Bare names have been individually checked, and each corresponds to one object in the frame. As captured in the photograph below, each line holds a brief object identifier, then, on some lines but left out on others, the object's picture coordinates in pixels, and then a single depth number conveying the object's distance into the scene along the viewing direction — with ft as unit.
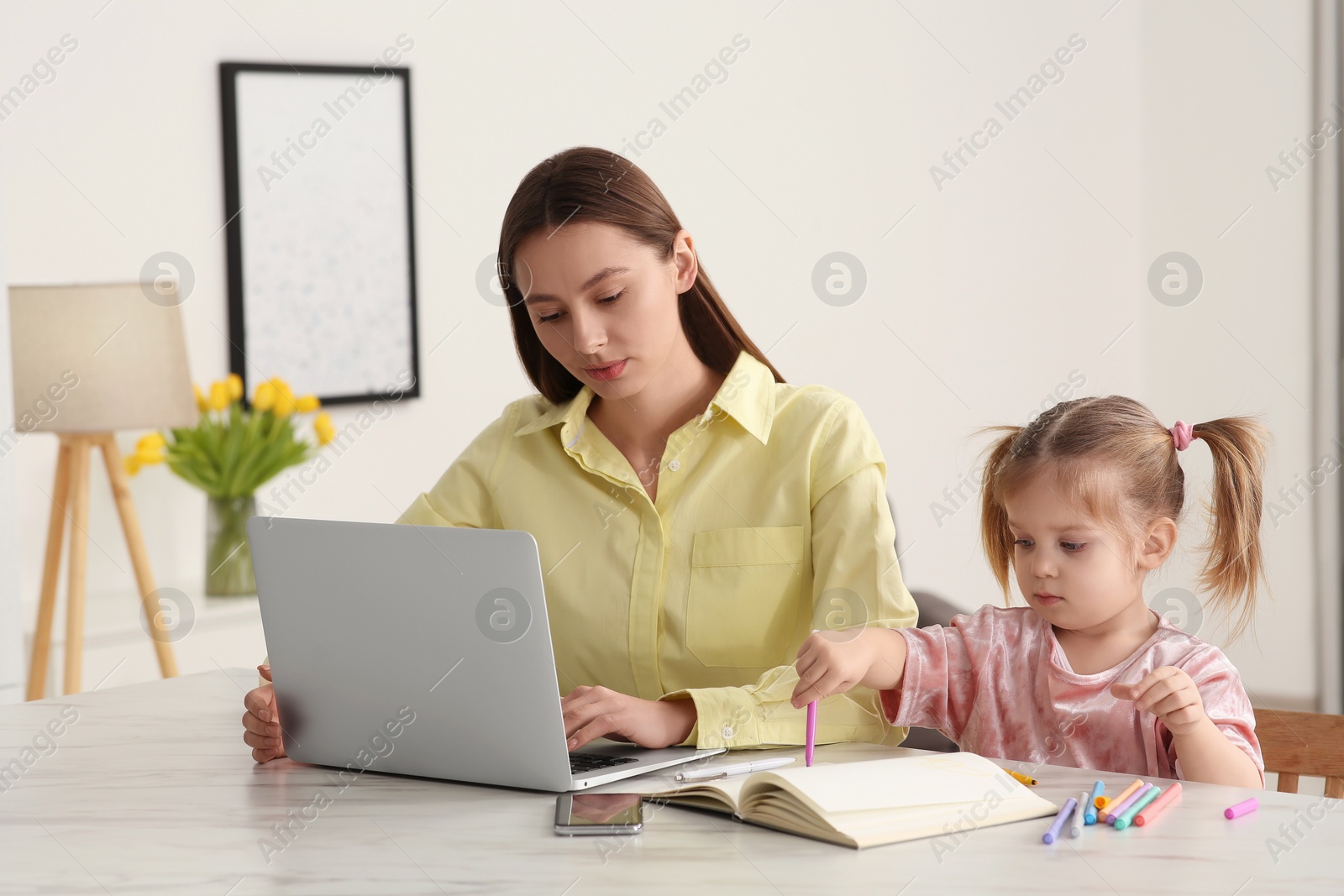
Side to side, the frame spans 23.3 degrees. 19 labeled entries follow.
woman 11.49
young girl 11.18
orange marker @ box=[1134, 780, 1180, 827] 10.16
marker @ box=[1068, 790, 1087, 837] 10.08
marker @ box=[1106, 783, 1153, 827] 10.15
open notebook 10.08
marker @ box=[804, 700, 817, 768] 10.79
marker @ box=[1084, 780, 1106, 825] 10.19
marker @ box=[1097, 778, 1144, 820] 10.18
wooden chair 11.14
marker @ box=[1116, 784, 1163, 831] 10.13
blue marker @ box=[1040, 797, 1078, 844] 10.03
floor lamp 15.32
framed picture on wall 17.02
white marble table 9.81
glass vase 16.20
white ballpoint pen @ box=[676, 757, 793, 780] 10.61
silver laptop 10.37
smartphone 10.16
